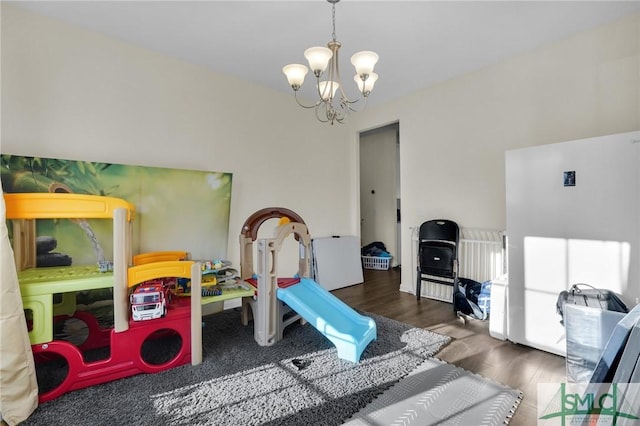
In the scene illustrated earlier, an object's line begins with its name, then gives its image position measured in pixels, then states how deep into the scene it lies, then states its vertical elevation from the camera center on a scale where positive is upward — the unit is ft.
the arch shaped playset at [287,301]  7.62 -2.60
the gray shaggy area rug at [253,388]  5.44 -3.78
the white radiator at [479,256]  10.60 -1.75
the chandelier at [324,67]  6.31 +3.28
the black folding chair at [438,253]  11.40 -1.68
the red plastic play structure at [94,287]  6.04 -1.81
